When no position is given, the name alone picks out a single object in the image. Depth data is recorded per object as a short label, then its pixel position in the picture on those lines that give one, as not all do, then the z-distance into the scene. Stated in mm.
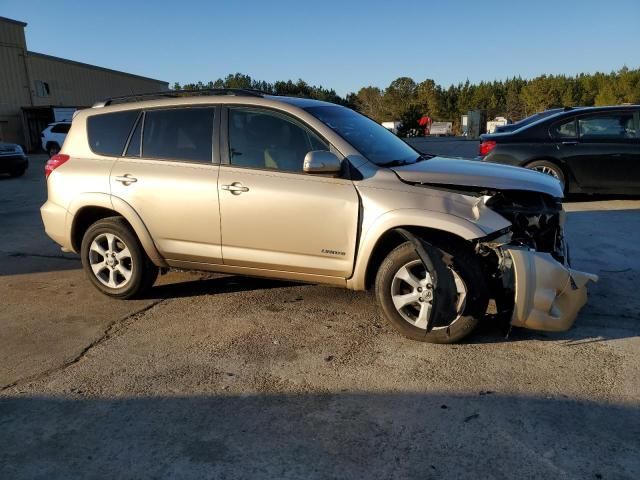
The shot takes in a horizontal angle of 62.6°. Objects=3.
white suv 26453
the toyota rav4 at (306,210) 3730
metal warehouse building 32812
